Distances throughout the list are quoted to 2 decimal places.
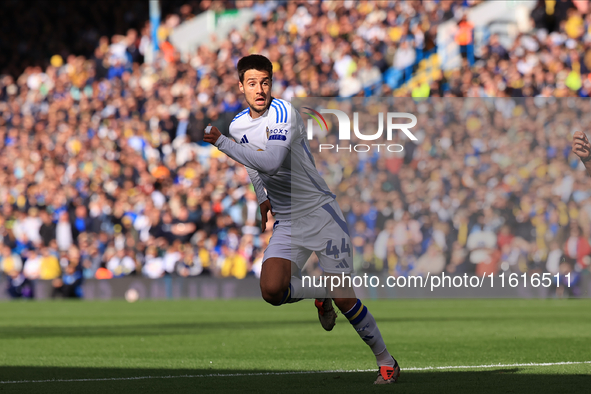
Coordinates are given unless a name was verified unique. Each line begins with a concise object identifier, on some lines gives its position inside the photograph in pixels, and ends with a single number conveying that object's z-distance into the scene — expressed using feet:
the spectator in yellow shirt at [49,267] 155.53
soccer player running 46.21
